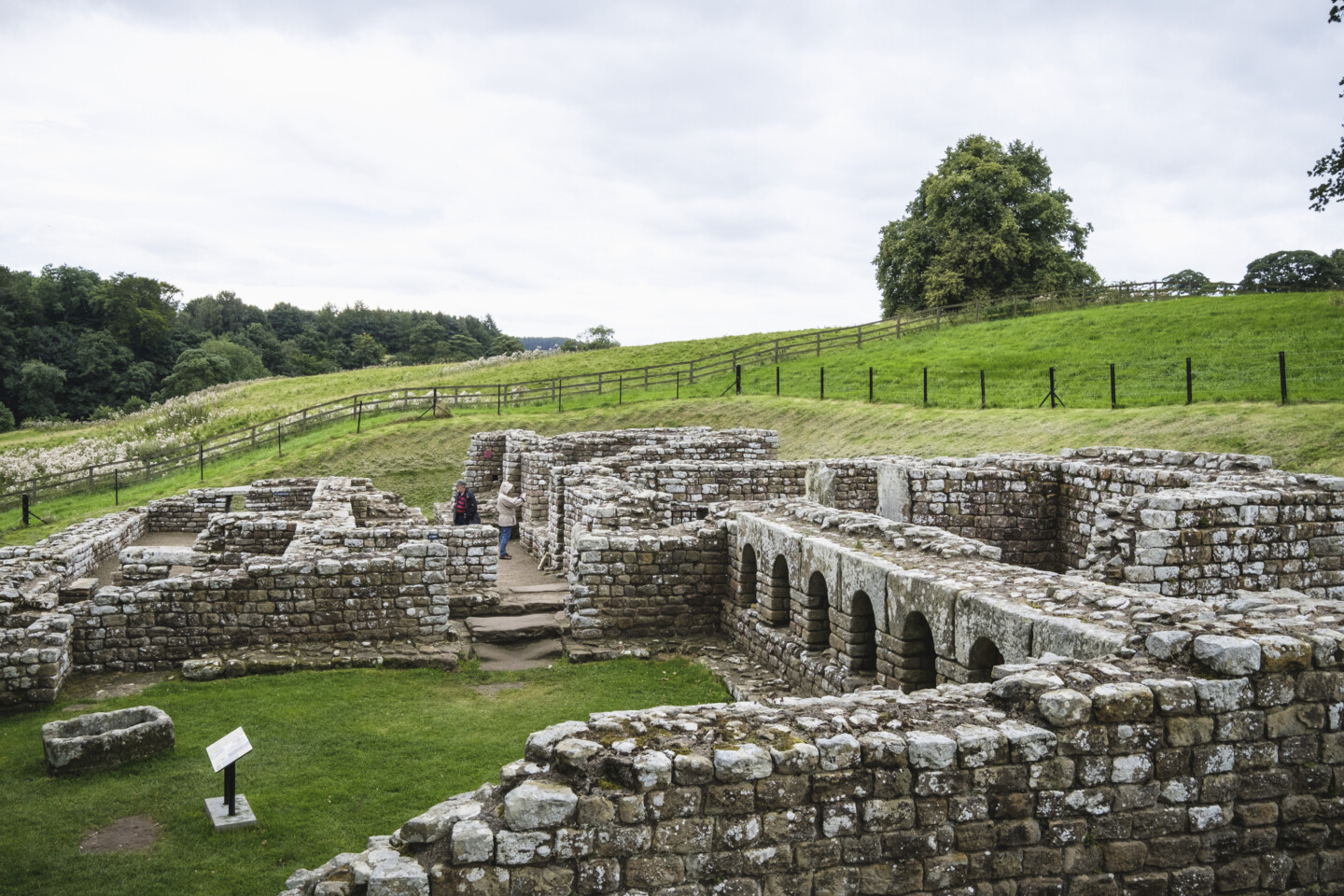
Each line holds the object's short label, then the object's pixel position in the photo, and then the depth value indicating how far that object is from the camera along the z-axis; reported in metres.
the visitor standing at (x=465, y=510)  19.20
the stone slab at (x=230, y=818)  7.05
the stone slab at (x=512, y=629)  12.66
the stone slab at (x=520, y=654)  11.80
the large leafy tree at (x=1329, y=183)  21.20
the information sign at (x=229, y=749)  6.99
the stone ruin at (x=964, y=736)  4.54
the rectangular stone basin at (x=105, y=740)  8.12
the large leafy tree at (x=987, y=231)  43.28
